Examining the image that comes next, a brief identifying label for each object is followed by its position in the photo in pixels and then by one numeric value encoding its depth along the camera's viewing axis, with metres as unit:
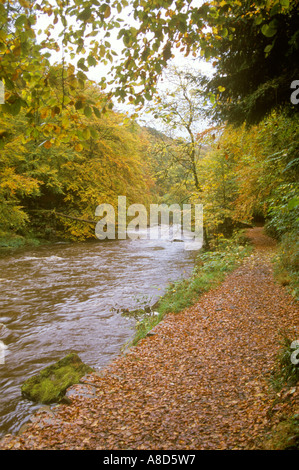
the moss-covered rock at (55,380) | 4.30
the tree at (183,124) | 11.74
